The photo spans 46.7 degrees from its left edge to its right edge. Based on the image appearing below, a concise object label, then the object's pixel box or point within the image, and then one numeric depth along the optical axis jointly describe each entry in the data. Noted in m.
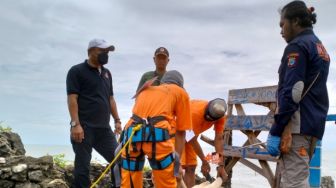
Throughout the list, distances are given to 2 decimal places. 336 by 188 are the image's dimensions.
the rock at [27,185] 6.47
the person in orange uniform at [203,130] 6.00
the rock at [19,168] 6.53
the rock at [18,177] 6.51
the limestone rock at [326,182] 11.17
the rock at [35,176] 6.57
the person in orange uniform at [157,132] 4.43
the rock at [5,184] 6.45
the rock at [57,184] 6.44
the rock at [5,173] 6.49
